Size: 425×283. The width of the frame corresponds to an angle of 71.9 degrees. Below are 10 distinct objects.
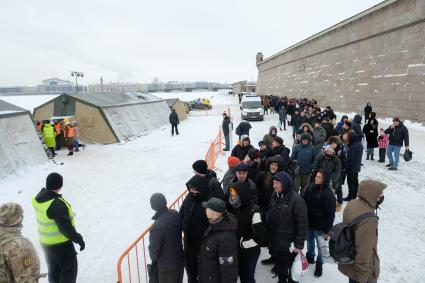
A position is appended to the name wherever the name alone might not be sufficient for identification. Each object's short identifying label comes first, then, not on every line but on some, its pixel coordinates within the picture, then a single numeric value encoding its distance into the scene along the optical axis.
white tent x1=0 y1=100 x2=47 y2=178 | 10.20
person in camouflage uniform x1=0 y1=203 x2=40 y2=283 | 2.64
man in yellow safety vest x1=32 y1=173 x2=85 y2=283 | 3.79
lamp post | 37.63
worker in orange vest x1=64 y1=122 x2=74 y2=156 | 13.59
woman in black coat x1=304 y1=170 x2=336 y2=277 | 4.28
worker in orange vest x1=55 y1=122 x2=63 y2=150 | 14.29
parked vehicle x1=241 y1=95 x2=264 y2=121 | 23.92
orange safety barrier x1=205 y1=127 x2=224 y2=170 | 10.78
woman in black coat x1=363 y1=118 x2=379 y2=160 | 10.27
